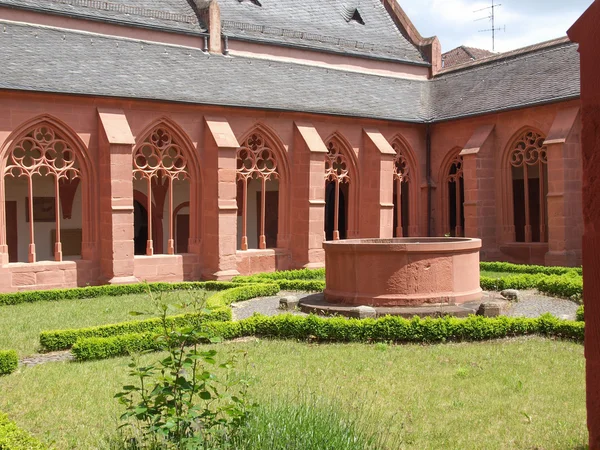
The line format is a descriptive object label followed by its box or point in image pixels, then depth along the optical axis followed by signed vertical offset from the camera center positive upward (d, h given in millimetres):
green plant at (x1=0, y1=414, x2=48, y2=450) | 4703 -1362
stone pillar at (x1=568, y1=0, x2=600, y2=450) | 2307 +73
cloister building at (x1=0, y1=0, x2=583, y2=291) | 17000 +2411
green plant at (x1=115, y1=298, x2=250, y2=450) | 4219 -1063
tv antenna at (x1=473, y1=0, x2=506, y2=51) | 35088 +9676
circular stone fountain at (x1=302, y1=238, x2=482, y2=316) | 11516 -833
